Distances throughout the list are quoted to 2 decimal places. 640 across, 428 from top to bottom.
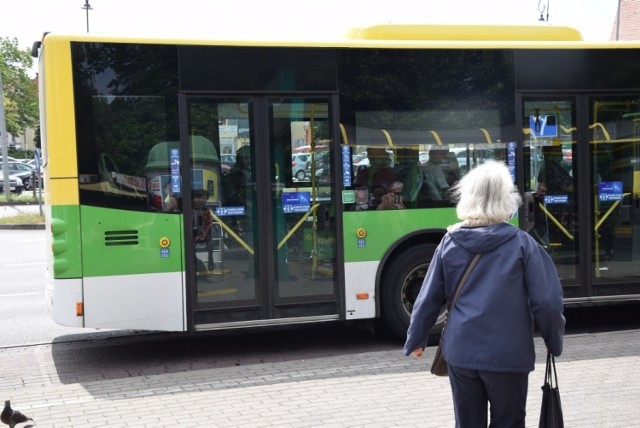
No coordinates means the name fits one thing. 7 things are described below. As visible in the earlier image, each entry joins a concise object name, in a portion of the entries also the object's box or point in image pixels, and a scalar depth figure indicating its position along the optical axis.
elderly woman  3.50
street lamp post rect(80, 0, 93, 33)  48.84
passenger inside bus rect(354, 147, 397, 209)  7.98
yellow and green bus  7.24
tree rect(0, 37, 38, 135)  58.97
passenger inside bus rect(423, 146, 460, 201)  8.16
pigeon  4.88
